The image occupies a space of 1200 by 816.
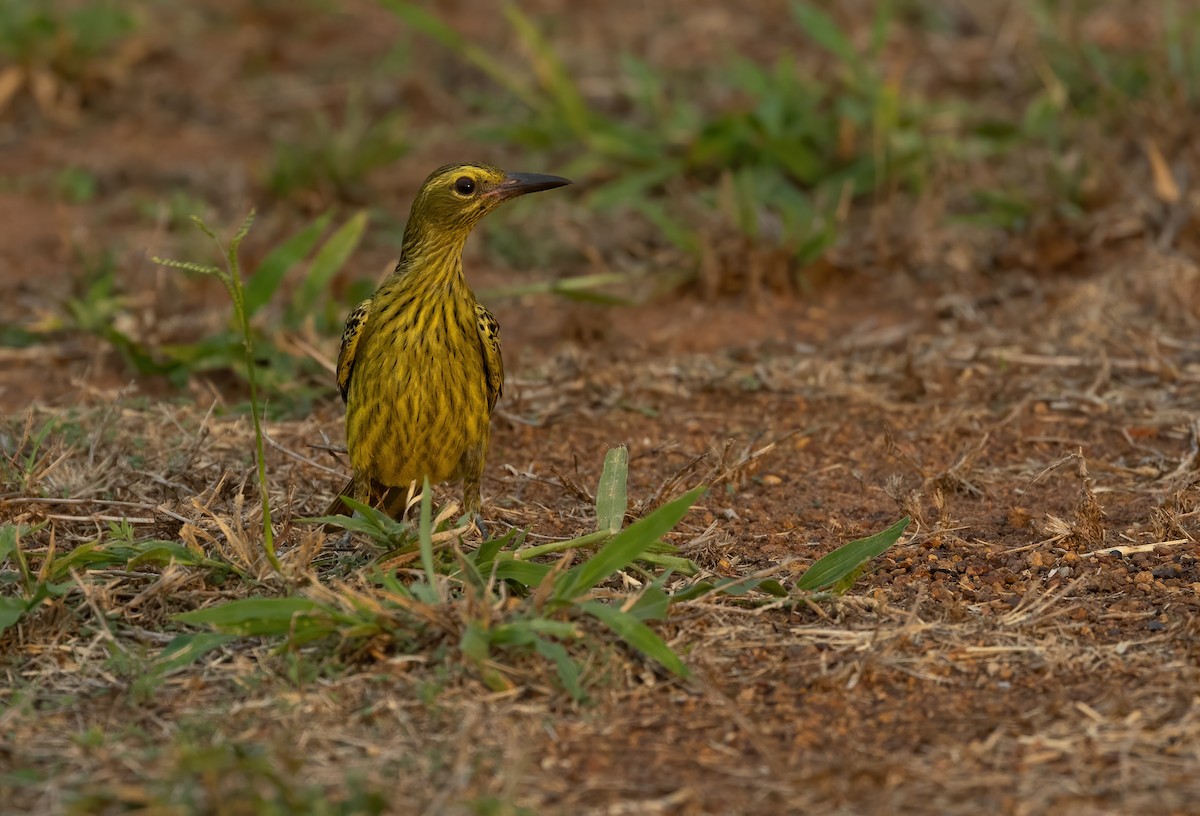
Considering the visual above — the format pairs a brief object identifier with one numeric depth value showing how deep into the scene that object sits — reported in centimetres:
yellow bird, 1095
